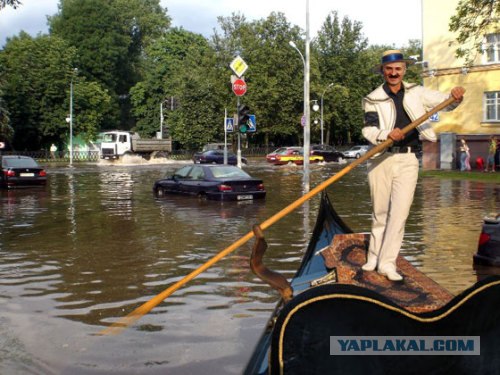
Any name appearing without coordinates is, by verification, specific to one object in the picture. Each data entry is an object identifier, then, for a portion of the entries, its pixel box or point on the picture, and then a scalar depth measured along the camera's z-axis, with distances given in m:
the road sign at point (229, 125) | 25.21
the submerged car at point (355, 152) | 64.50
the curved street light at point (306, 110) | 26.99
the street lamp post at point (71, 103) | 55.31
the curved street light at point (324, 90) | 69.26
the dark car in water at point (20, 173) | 26.52
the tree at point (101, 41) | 73.31
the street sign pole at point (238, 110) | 23.99
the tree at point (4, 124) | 52.25
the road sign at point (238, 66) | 24.55
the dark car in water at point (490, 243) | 9.09
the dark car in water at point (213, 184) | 20.52
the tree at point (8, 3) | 24.75
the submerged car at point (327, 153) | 55.41
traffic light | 23.94
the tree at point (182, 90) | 69.19
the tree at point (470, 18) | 27.41
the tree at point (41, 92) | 62.41
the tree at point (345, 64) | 75.44
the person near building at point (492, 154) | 32.94
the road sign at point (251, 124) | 24.17
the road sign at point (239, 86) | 24.60
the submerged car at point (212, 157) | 51.75
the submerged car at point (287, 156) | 50.41
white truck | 56.56
